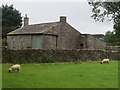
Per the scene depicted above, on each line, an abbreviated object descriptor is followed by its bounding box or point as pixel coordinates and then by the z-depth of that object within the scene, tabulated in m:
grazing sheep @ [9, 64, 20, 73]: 17.10
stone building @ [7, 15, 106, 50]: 36.77
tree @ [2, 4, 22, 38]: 63.97
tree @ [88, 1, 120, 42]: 35.27
